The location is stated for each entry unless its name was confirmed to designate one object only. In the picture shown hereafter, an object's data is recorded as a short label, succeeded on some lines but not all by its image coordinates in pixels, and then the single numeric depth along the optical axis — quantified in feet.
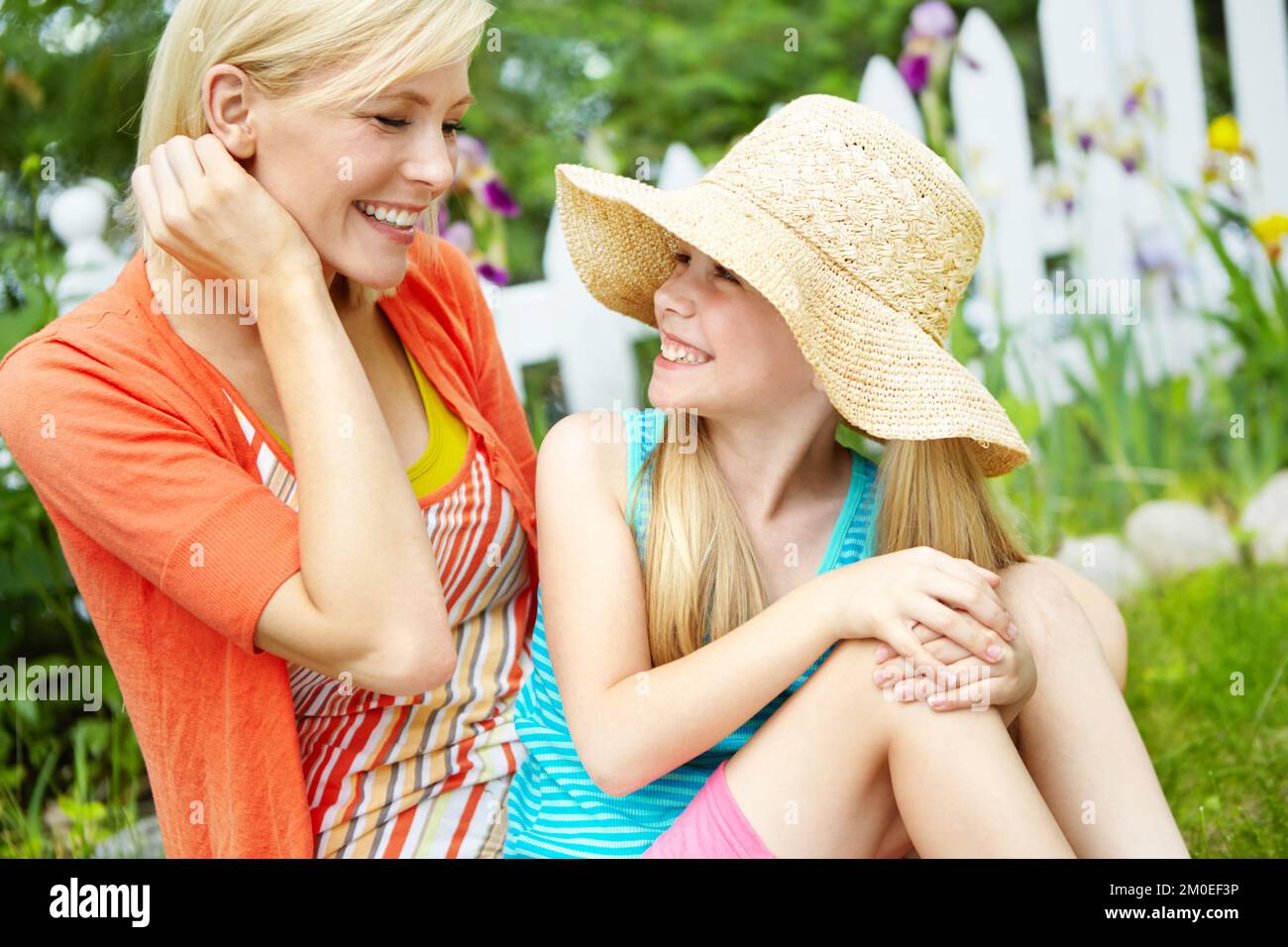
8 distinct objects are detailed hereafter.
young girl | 5.68
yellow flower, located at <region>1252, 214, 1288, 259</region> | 12.14
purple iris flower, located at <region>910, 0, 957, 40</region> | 11.84
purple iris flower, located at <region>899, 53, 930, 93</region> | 11.69
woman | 5.40
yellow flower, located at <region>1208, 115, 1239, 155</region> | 12.57
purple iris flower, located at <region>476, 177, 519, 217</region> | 10.25
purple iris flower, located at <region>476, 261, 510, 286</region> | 10.18
